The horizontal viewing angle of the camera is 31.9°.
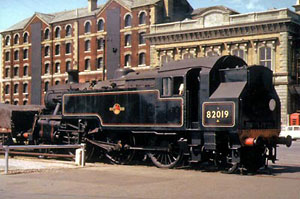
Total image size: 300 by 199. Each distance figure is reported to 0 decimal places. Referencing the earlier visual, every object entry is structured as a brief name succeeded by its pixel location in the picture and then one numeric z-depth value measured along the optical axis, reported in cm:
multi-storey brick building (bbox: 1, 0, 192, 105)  6119
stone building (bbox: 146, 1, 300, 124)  4959
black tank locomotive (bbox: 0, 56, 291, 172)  1517
